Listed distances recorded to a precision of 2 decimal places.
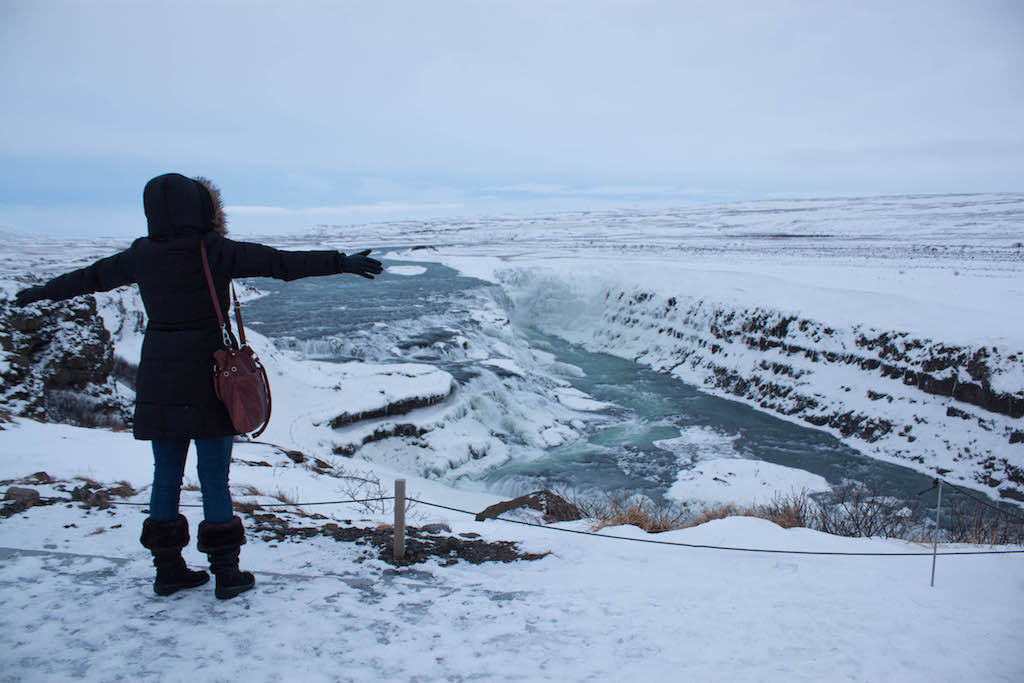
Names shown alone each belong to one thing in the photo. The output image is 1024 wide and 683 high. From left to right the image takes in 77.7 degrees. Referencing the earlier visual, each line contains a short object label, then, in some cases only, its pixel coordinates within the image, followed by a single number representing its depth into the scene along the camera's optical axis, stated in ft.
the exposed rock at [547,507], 21.11
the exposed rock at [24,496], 15.75
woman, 10.86
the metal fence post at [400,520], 14.05
